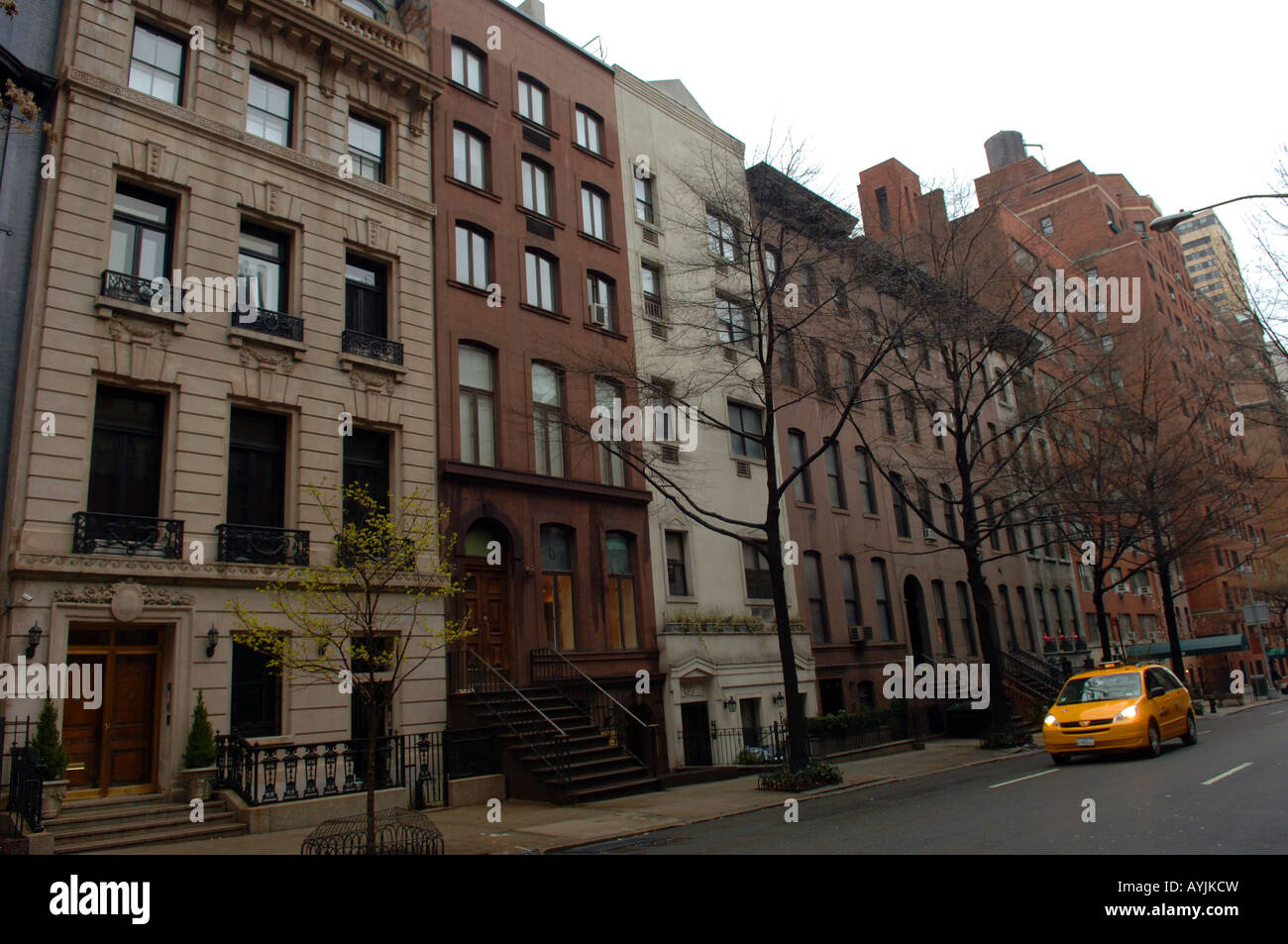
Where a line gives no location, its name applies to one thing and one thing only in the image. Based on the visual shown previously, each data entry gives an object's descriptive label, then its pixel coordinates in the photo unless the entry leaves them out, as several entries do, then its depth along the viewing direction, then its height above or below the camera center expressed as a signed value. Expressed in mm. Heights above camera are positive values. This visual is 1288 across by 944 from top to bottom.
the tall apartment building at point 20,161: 14312 +9250
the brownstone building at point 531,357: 20328 +8128
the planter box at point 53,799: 11852 -1121
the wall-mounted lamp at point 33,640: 12891 +1102
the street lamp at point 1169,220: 15282 +7360
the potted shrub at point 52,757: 11898 -578
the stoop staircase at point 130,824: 11859 -1597
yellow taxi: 16766 -1226
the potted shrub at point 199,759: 13695 -828
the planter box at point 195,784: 13664 -1189
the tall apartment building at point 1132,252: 67438 +33871
